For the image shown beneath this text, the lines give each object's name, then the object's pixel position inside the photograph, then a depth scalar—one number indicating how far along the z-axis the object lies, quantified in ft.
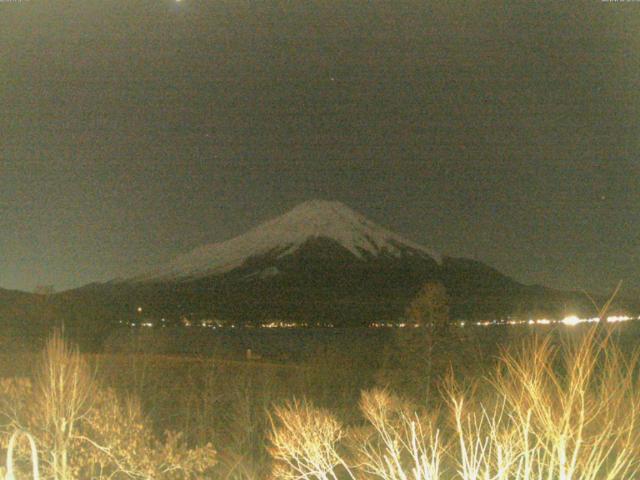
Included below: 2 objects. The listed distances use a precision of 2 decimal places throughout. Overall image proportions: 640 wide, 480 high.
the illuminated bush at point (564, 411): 21.02
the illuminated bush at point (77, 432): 41.24
